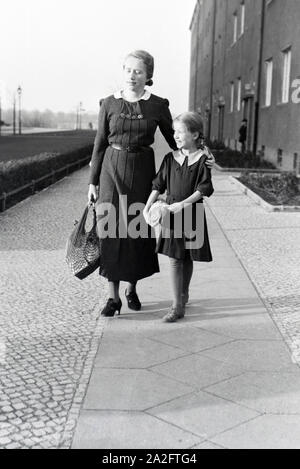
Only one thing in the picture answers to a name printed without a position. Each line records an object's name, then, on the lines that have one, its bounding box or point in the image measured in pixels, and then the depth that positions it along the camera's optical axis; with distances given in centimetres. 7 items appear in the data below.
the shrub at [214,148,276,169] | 2370
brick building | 2112
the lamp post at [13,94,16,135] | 7594
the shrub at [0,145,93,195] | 1329
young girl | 524
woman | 537
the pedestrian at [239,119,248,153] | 2997
